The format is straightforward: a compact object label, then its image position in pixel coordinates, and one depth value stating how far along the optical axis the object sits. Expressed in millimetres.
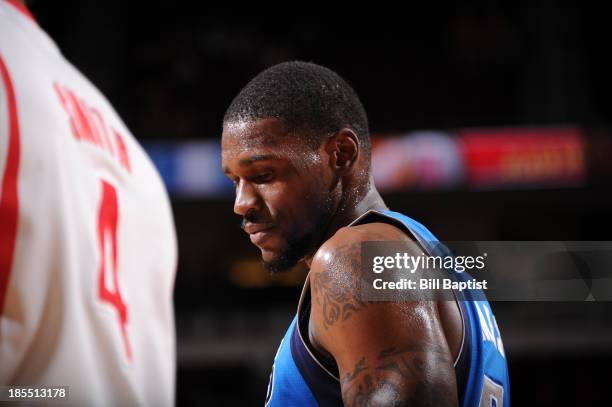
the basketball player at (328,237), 4107
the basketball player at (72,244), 4069
